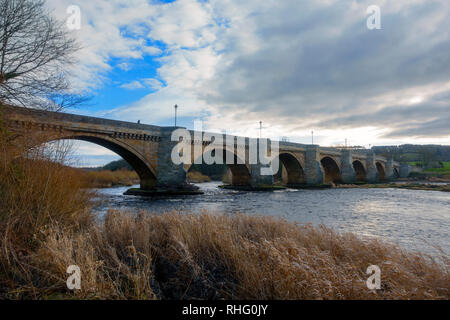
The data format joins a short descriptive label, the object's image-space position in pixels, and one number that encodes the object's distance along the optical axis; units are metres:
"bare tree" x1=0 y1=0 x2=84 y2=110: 9.58
